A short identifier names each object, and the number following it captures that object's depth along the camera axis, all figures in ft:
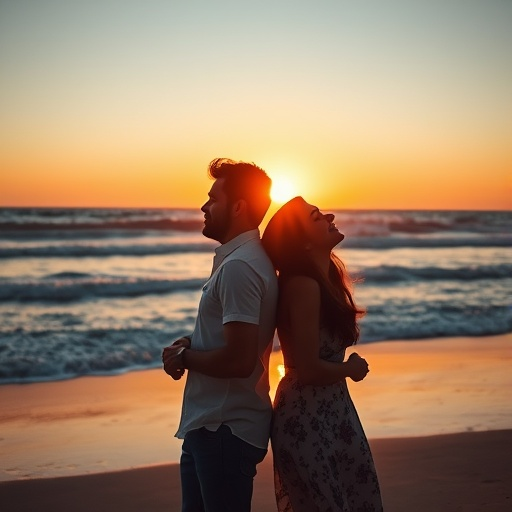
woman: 10.21
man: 9.46
